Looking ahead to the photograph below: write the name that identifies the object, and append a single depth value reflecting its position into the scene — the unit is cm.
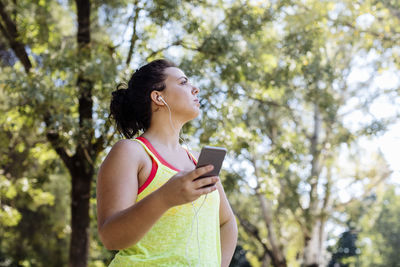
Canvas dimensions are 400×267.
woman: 188
